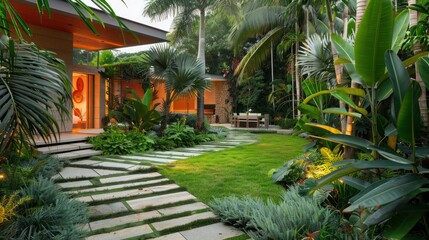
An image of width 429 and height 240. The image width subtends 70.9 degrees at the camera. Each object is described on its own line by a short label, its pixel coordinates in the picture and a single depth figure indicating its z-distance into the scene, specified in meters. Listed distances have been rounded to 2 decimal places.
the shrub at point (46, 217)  2.41
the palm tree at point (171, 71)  8.55
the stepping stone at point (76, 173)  4.53
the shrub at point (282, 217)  2.40
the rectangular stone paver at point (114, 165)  5.25
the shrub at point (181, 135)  8.32
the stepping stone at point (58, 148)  6.00
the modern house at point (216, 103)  19.55
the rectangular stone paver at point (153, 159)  5.96
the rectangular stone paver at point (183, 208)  3.31
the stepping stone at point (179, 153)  6.80
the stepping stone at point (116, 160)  5.81
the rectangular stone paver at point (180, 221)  2.94
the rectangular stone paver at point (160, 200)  3.49
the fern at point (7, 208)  2.25
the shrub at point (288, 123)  13.86
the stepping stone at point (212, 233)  2.72
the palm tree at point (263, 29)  13.67
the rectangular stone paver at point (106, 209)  3.19
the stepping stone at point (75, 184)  4.03
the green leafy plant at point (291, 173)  4.18
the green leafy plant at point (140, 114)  8.13
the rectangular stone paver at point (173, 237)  2.70
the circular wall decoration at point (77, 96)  11.67
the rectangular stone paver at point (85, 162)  5.55
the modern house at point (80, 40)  7.07
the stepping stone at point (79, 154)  5.79
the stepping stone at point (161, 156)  6.44
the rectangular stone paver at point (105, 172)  4.82
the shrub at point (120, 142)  6.78
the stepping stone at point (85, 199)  3.47
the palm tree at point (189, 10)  10.31
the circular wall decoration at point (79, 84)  11.55
